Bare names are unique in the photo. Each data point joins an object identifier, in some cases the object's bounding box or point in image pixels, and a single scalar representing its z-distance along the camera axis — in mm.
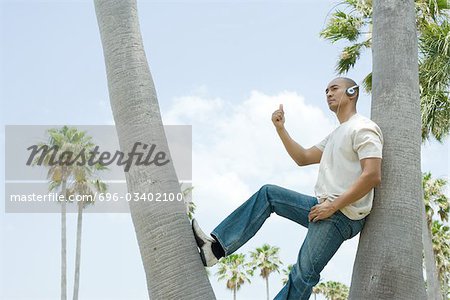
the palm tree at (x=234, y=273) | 56906
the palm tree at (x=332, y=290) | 79438
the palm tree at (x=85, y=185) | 37969
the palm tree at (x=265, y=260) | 58416
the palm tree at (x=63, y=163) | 37906
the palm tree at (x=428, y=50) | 14016
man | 4594
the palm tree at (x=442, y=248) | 39031
